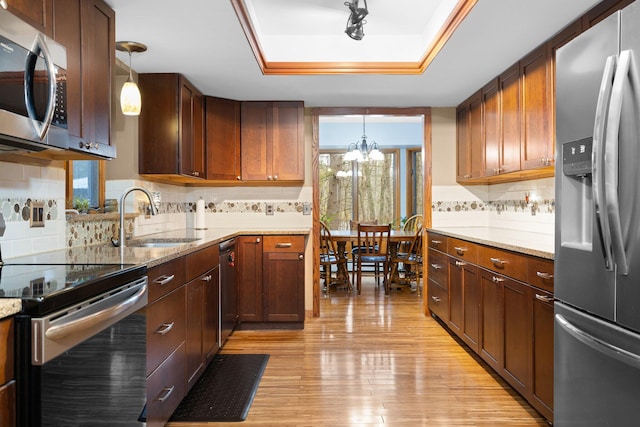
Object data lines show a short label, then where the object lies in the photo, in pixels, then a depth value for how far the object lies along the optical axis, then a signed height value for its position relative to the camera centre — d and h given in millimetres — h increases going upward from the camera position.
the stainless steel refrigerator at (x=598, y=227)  1286 -47
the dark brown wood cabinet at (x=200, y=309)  2443 -604
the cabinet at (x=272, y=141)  4156 +708
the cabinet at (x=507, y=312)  2080 -604
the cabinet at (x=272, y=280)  3871 -604
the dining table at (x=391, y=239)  5445 -327
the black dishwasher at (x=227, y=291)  3275 -633
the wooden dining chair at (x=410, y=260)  5391 -598
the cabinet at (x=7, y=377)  998 -385
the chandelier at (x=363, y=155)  6059 +847
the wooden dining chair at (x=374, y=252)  5227 -526
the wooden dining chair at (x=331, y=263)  5430 -631
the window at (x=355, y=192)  7352 +402
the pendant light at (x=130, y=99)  2537 +683
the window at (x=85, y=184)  2670 +200
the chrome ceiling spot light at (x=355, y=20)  2621 +1218
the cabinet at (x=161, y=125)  3332 +698
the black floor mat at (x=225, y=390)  2326 -1080
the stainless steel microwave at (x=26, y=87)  1402 +447
